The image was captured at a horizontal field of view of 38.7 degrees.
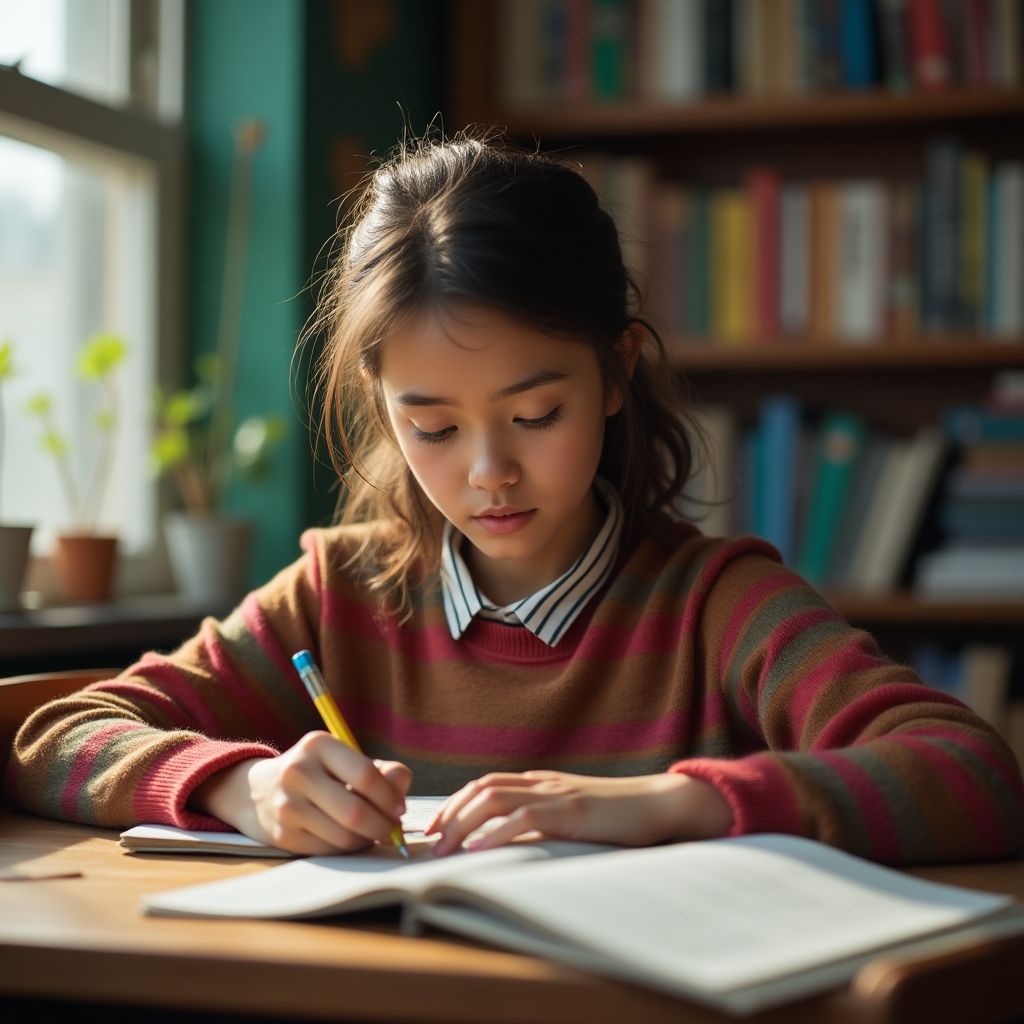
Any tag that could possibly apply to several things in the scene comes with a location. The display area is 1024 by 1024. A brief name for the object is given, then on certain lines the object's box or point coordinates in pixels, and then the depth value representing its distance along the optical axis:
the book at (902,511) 2.54
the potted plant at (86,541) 1.89
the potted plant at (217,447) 2.06
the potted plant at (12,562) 1.70
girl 0.90
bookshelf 2.51
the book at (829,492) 2.58
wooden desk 0.63
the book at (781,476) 2.60
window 1.97
